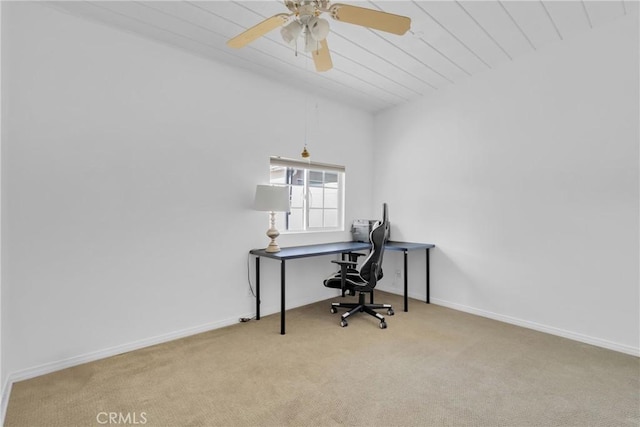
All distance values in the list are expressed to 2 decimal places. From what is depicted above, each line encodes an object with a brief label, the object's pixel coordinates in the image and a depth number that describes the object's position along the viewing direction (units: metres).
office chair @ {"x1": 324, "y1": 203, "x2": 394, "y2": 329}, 3.05
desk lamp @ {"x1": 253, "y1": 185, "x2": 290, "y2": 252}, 3.05
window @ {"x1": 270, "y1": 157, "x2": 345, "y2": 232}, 3.72
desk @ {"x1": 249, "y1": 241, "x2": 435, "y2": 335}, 2.87
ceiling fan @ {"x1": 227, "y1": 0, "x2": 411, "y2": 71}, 1.71
